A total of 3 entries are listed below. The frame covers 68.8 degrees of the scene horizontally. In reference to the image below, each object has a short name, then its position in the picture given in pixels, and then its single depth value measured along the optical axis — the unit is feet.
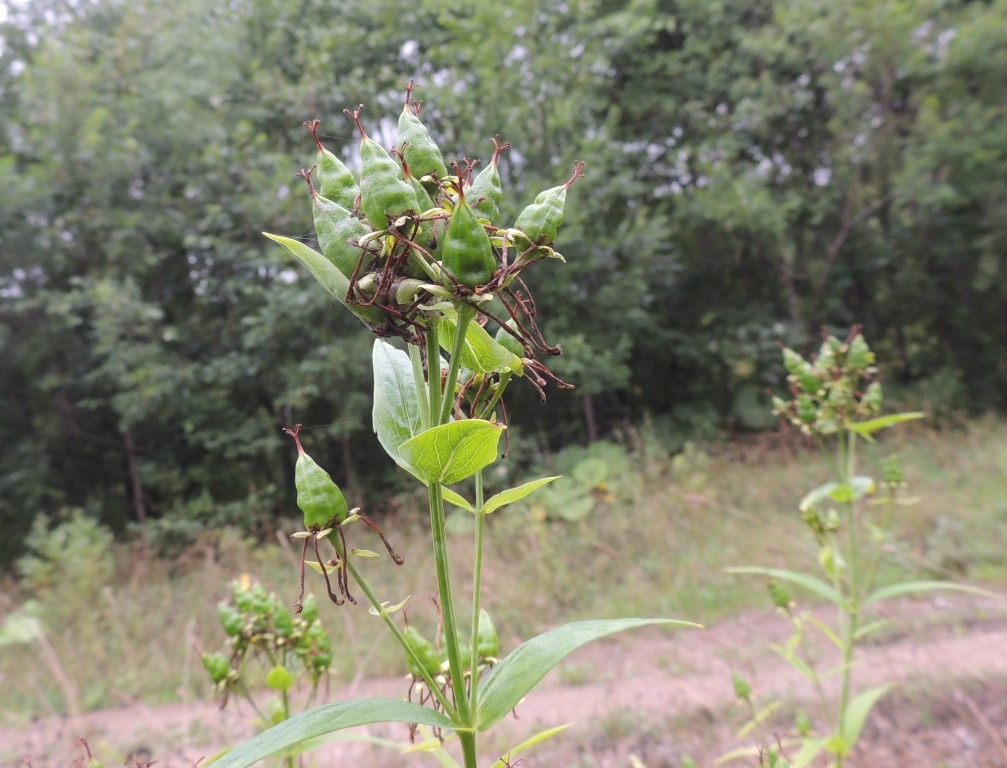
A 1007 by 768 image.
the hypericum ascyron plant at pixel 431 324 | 0.54
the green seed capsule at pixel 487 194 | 0.60
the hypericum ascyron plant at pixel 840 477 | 1.29
